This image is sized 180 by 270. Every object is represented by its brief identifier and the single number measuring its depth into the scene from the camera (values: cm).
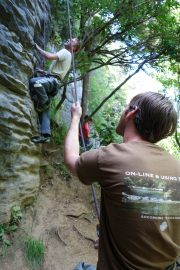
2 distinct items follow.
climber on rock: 401
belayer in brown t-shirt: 113
